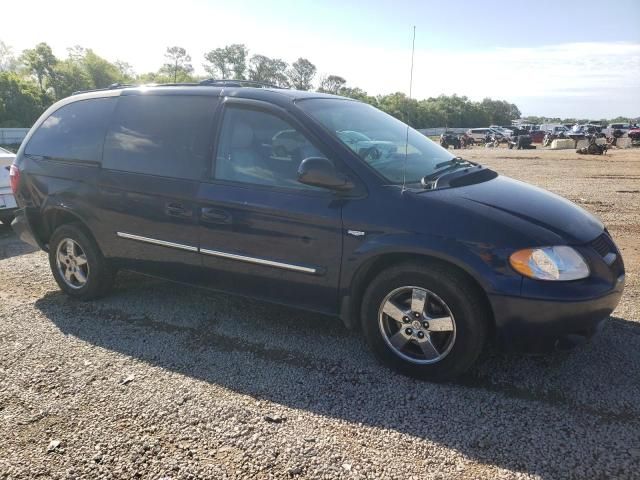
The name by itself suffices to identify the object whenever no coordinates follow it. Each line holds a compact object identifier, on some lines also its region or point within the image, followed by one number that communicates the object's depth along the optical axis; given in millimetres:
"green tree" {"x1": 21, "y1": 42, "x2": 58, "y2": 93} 63906
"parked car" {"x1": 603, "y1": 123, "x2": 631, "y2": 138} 40081
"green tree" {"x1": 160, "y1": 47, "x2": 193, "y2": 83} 83000
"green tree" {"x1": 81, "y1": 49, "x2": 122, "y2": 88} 75062
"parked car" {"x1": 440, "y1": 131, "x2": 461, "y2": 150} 41628
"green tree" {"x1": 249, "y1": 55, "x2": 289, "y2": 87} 77125
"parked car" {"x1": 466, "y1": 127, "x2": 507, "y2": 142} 53406
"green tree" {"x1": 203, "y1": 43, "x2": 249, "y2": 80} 83750
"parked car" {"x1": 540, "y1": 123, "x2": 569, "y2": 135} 54988
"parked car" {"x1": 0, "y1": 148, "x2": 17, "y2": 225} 7164
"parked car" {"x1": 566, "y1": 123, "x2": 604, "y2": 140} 41806
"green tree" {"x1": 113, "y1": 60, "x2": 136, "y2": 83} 82375
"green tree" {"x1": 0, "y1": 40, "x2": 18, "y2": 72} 83250
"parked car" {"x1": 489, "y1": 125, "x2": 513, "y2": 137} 58125
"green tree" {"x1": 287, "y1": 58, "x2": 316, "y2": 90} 86331
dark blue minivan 2902
